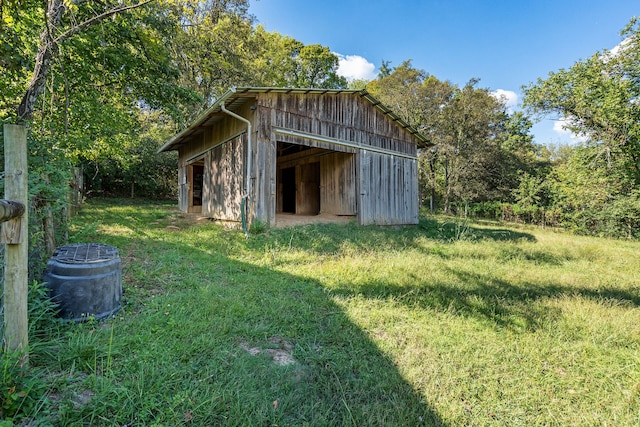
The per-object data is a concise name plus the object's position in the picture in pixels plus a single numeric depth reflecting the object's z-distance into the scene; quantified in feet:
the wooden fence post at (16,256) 5.17
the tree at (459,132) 62.13
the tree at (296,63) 70.44
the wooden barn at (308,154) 22.65
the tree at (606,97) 40.55
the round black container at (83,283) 7.75
